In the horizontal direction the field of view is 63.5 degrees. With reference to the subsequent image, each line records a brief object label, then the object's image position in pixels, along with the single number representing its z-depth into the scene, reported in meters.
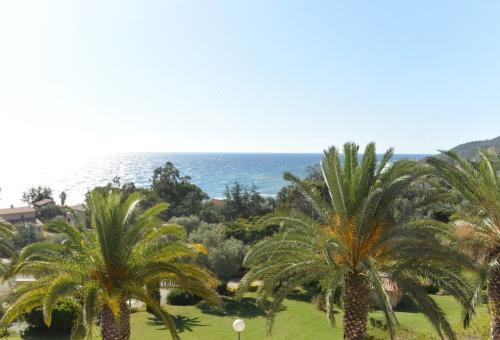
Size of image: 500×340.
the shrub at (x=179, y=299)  23.55
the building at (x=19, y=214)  64.62
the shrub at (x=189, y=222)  35.54
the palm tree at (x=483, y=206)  11.36
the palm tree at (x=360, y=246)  9.91
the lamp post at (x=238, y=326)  13.35
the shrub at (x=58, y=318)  17.81
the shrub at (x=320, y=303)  21.45
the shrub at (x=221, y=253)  26.47
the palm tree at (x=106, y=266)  10.10
